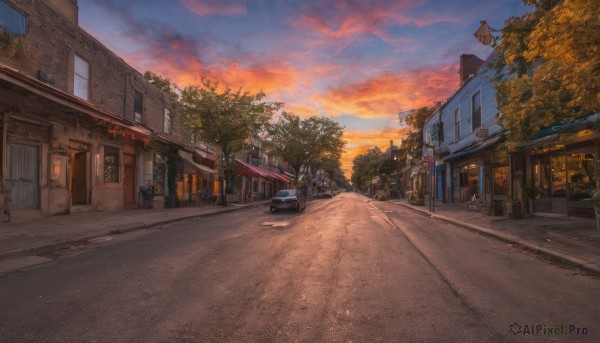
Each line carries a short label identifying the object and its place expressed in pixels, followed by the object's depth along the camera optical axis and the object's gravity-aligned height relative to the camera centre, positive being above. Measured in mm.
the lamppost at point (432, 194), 22281 -714
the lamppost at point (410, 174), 44538 +1083
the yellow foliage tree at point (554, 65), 6445 +2399
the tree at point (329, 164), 72494 +3650
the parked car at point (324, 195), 64269 -2142
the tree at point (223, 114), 25438 +4742
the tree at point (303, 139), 53594 +6349
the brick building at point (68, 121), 12414 +2431
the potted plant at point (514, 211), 14664 -1106
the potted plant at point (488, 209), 16500 -1166
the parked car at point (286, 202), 22047 -1147
